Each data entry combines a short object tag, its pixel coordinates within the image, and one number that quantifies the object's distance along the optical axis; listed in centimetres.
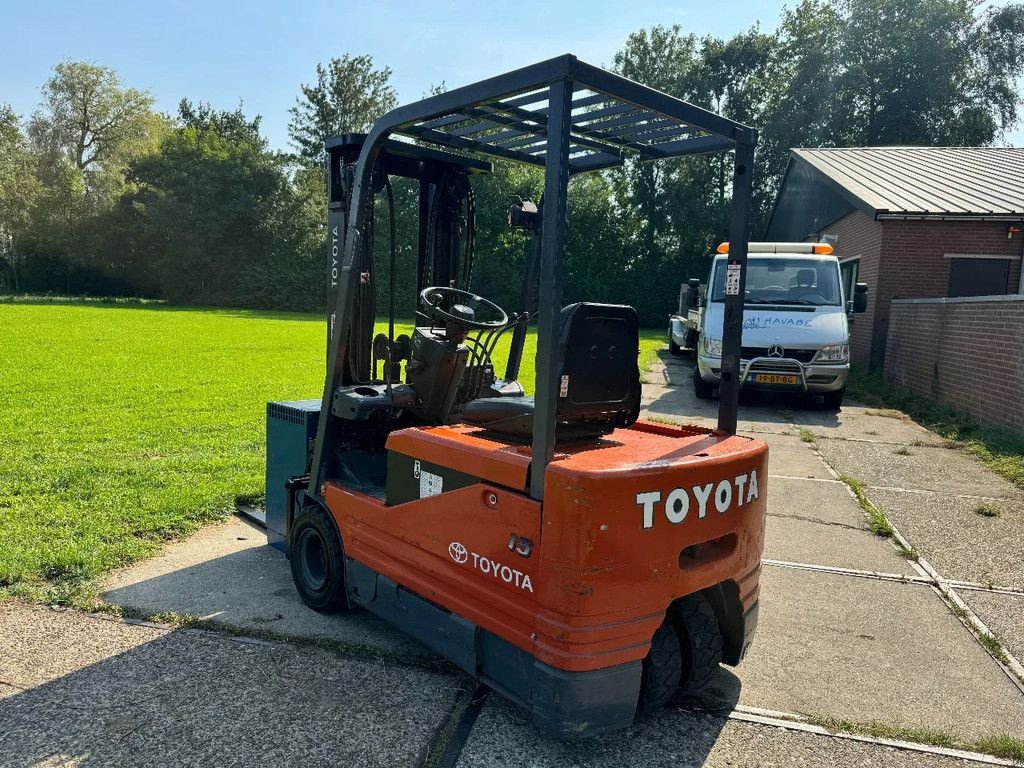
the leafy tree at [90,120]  5566
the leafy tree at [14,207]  4744
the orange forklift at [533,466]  276
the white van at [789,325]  1134
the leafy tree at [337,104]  5188
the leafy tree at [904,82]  4356
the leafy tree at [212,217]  4531
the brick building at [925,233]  1533
